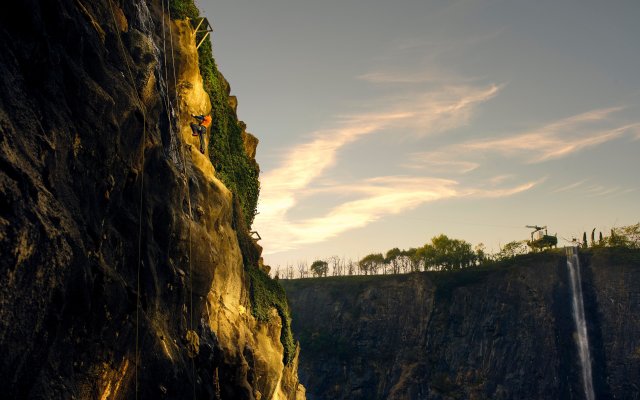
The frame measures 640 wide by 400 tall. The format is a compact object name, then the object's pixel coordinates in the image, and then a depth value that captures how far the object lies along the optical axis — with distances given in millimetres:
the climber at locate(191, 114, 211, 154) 27828
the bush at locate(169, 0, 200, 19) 31141
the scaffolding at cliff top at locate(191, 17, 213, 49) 33438
